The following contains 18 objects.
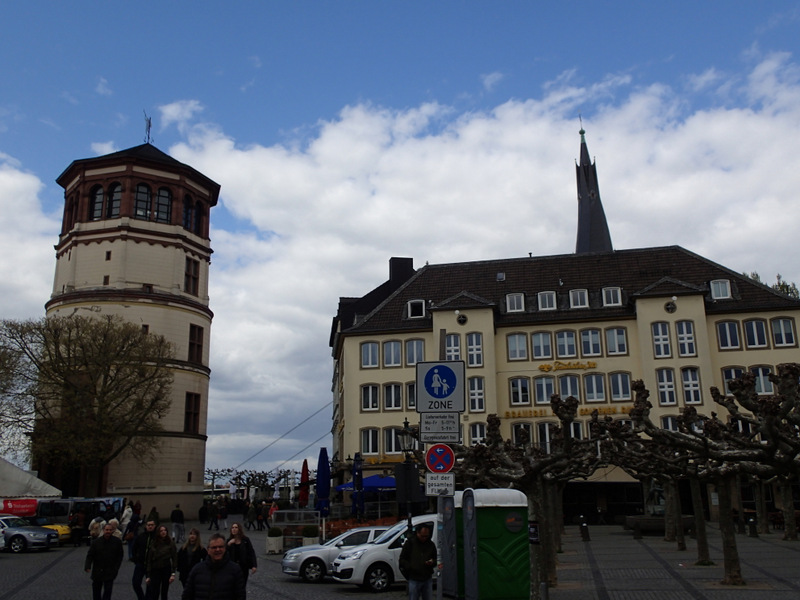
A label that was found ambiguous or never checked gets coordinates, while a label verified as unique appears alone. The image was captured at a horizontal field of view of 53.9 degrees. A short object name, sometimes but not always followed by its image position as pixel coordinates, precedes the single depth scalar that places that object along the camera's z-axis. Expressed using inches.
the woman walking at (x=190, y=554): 507.5
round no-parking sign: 468.4
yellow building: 1846.7
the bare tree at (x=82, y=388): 1707.7
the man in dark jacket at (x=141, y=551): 522.6
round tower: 2043.6
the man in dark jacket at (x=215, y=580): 310.0
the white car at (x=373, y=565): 736.3
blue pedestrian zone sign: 478.9
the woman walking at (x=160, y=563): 502.0
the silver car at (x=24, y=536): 1181.7
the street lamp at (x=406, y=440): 778.8
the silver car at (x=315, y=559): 813.2
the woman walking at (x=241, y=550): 513.3
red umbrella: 1389.0
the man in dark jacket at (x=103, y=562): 514.6
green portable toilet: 606.9
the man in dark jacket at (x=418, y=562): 487.5
